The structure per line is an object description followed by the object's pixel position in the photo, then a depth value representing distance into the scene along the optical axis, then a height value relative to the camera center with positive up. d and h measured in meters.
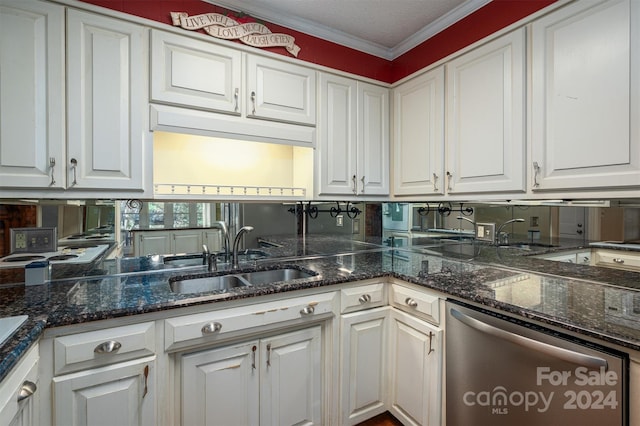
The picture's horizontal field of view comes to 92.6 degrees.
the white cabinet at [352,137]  2.07 +0.53
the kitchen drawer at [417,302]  1.47 -0.47
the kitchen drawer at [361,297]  1.61 -0.46
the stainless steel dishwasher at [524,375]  0.93 -0.58
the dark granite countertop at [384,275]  1.00 -0.34
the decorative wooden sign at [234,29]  1.64 +1.05
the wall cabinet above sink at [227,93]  1.59 +0.68
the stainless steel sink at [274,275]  1.84 -0.39
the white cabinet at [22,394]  0.79 -0.51
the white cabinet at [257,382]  1.29 -0.78
